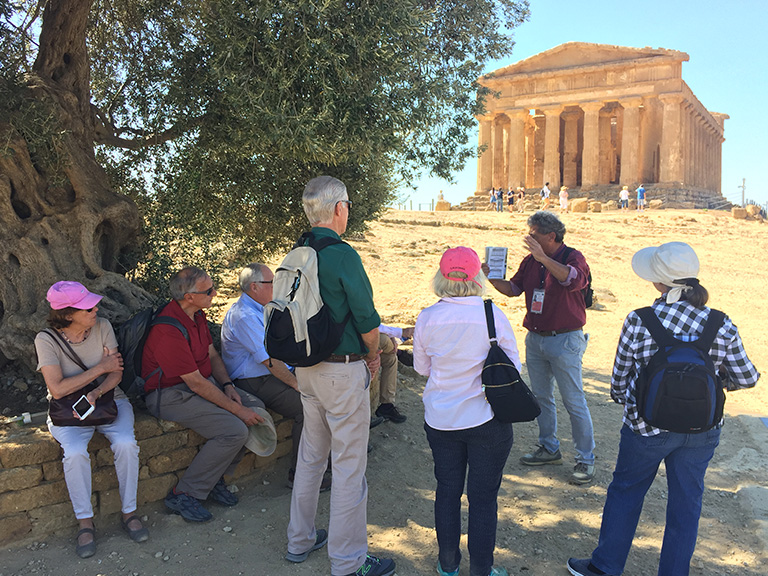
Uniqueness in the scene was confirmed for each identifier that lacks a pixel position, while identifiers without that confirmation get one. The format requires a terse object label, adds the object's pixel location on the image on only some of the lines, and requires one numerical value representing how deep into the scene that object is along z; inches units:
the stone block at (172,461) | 171.8
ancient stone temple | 1499.8
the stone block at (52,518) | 155.7
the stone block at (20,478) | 151.9
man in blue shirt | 187.6
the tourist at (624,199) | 1306.7
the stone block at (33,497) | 152.2
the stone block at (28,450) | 153.3
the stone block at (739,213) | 1119.6
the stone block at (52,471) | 157.2
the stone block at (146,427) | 168.4
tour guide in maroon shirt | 194.7
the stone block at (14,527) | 151.9
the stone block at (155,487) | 170.4
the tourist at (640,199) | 1263.5
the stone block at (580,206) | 1247.5
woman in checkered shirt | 128.1
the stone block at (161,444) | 169.2
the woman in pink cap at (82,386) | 150.6
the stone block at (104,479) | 162.2
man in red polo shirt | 168.9
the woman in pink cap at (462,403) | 131.1
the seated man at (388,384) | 241.8
